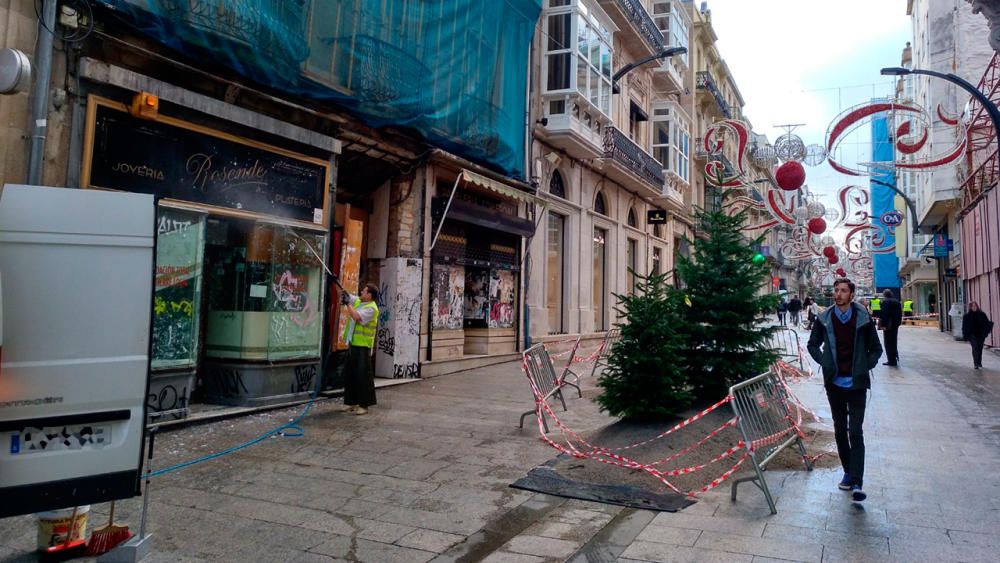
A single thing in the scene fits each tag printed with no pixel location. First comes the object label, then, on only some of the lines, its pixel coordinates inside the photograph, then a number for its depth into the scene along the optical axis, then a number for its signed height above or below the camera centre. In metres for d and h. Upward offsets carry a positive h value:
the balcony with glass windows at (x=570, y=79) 18.45 +7.12
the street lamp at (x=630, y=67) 20.84 +8.58
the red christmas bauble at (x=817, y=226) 27.69 +4.50
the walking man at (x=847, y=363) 5.62 -0.25
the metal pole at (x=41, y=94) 6.95 +2.33
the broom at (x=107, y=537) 4.16 -1.41
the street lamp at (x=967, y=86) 14.42 +5.44
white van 3.65 -0.17
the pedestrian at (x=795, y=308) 36.66 +1.36
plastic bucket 4.07 -1.31
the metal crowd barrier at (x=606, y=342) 14.75 -0.33
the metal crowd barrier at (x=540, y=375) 8.34 -0.66
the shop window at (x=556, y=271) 19.92 +1.71
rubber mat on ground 5.53 -1.44
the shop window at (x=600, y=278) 23.31 +1.77
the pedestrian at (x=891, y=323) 15.91 +0.29
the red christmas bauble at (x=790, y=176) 18.23 +4.34
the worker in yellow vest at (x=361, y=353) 9.15 -0.43
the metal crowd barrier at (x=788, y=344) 15.78 -0.35
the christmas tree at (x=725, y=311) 8.54 +0.27
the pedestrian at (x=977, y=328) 15.80 +0.21
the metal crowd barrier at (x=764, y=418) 5.62 -0.81
